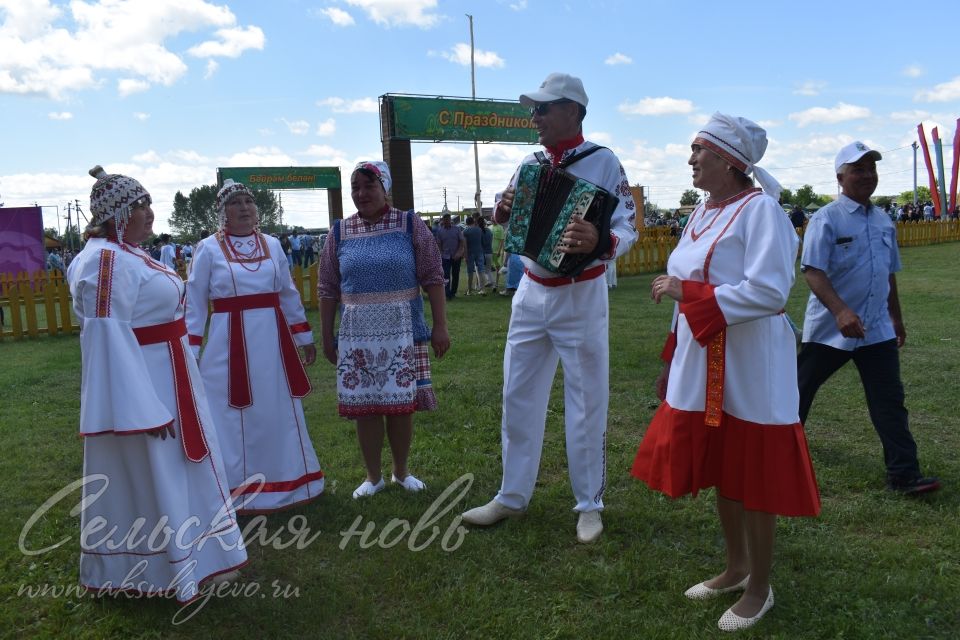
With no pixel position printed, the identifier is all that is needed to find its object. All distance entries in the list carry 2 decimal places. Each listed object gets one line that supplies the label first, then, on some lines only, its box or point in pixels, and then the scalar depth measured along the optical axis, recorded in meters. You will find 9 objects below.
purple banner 20.14
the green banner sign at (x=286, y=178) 41.00
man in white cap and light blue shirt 4.40
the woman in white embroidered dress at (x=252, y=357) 4.45
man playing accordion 3.94
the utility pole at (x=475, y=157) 32.97
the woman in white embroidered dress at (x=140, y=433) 3.20
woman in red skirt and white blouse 2.82
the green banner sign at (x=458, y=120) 19.88
